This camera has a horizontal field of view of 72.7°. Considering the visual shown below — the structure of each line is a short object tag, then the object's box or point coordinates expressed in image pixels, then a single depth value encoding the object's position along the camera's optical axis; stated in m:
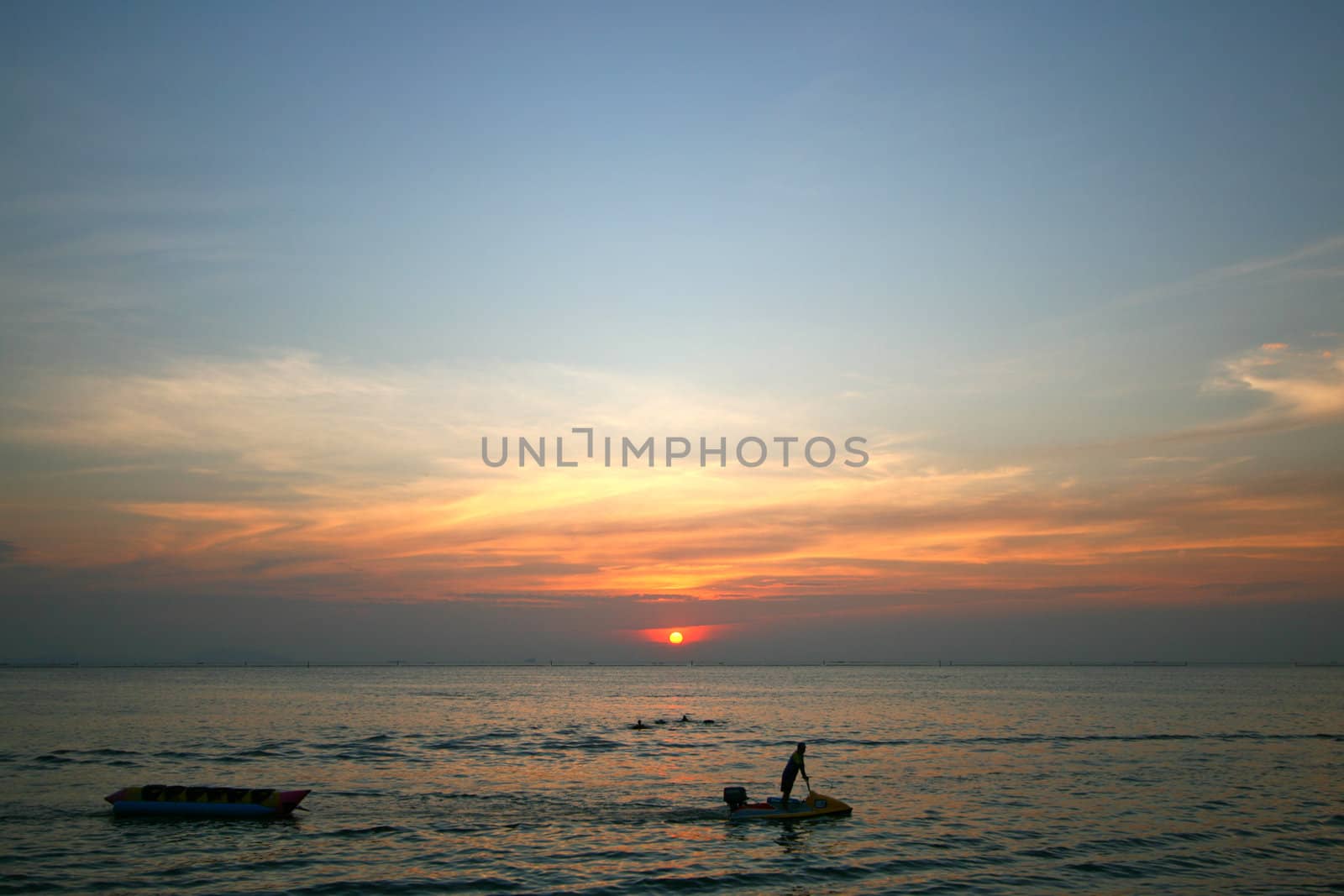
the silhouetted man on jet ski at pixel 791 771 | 40.59
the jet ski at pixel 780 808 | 40.16
